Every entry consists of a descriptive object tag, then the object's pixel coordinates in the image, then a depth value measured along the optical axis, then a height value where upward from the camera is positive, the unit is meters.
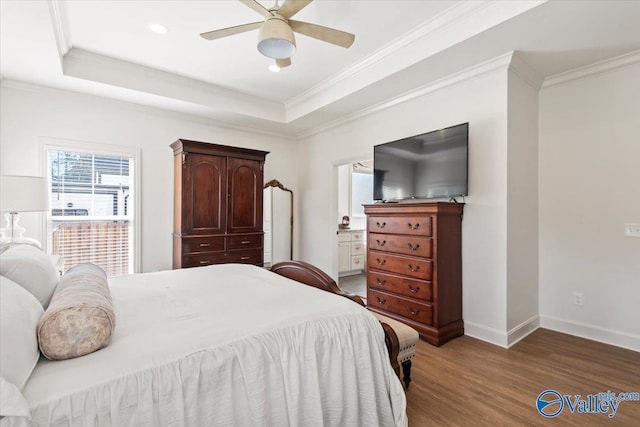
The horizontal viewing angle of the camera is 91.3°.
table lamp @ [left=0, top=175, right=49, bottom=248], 2.33 +0.14
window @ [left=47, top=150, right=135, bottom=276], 3.62 +0.05
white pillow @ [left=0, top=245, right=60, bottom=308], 1.37 -0.27
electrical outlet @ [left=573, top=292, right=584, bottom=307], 3.02 -0.83
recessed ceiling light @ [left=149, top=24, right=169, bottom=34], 2.74 +1.64
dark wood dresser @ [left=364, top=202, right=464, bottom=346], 2.90 -0.53
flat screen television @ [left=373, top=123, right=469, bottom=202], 3.04 +0.51
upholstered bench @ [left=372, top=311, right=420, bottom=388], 1.96 -0.81
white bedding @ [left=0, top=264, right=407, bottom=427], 0.98 -0.56
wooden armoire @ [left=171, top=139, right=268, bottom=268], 3.87 +0.11
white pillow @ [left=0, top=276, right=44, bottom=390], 0.88 -0.38
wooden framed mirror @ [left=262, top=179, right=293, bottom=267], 5.07 -0.15
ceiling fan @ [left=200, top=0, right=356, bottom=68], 1.99 +1.25
